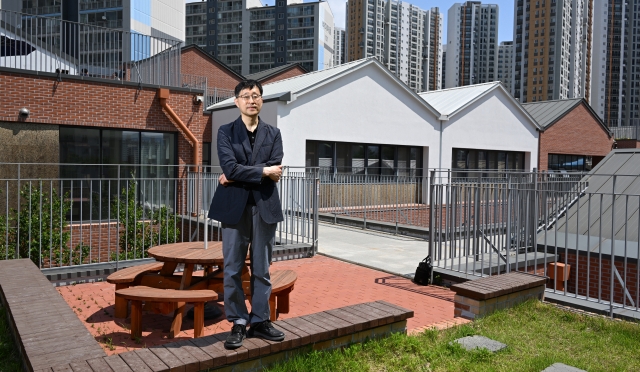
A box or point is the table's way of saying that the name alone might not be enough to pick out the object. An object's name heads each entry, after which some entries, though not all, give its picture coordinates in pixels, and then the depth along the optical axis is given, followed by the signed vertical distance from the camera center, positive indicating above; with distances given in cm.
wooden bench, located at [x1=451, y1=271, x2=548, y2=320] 565 -128
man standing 375 -25
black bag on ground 774 -142
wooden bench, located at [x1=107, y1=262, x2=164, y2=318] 556 -114
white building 1741 +191
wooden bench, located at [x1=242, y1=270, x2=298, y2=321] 512 -113
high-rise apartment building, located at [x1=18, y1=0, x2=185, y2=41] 5481 +1627
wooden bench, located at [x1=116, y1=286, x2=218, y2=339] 452 -108
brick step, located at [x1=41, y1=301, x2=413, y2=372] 341 -121
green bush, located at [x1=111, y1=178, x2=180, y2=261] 1032 -119
